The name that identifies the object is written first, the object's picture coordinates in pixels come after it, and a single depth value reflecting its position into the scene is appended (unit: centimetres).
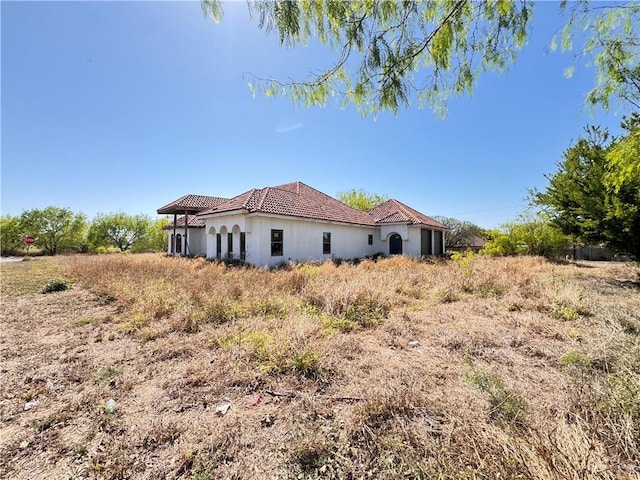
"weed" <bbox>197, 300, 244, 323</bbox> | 527
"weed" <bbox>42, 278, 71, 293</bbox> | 836
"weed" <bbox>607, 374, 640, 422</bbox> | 215
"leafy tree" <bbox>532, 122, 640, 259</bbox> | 840
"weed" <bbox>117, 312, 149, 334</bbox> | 485
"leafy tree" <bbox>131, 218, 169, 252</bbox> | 4006
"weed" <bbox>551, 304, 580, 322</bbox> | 525
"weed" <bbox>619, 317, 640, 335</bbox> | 423
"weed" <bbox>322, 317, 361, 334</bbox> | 485
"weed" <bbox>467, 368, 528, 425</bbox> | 228
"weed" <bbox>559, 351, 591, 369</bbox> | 329
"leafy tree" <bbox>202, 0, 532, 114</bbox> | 345
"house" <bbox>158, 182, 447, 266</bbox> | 1353
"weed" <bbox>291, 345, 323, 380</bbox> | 330
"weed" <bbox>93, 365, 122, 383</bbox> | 328
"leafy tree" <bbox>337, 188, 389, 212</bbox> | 3328
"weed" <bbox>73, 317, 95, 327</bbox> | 527
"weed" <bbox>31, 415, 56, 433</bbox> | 248
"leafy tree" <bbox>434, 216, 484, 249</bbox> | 3266
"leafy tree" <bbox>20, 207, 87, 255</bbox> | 3275
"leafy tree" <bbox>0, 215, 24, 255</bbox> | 3169
